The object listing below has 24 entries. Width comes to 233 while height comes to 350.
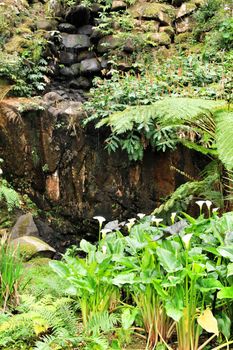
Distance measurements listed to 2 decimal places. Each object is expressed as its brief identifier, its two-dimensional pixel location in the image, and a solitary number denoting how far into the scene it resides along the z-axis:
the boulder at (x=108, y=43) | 7.62
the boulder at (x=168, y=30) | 7.90
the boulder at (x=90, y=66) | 7.64
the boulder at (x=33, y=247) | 4.34
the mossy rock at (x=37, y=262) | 4.04
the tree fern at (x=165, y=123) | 3.35
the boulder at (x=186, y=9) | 8.12
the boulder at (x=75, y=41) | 7.96
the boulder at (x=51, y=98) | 6.13
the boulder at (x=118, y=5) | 8.34
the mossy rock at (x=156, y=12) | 8.08
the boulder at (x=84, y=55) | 7.91
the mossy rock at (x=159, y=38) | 7.66
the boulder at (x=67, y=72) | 7.75
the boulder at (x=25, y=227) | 5.08
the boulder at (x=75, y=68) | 7.77
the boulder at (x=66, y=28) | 8.20
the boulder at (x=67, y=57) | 7.87
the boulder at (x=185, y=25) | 7.95
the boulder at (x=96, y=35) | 7.88
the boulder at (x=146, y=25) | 7.82
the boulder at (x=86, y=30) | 8.26
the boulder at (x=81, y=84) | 7.64
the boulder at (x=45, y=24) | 7.95
